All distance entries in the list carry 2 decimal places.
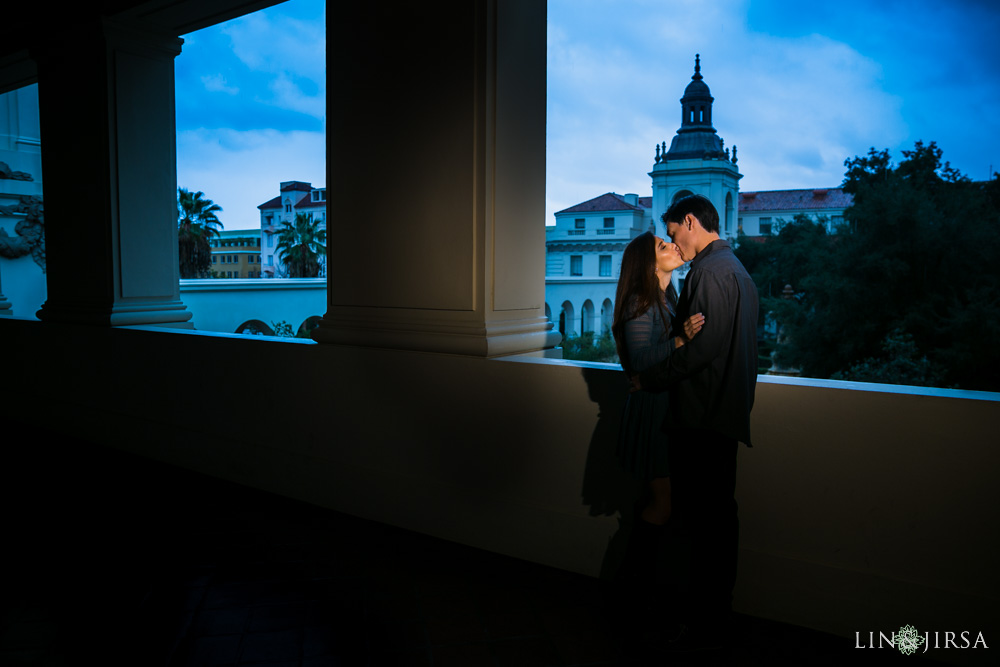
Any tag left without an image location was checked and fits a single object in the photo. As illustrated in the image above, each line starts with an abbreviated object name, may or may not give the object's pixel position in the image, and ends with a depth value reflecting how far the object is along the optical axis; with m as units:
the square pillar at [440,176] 3.51
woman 2.62
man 2.36
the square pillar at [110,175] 5.63
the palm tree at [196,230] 46.12
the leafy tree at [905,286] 34.09
